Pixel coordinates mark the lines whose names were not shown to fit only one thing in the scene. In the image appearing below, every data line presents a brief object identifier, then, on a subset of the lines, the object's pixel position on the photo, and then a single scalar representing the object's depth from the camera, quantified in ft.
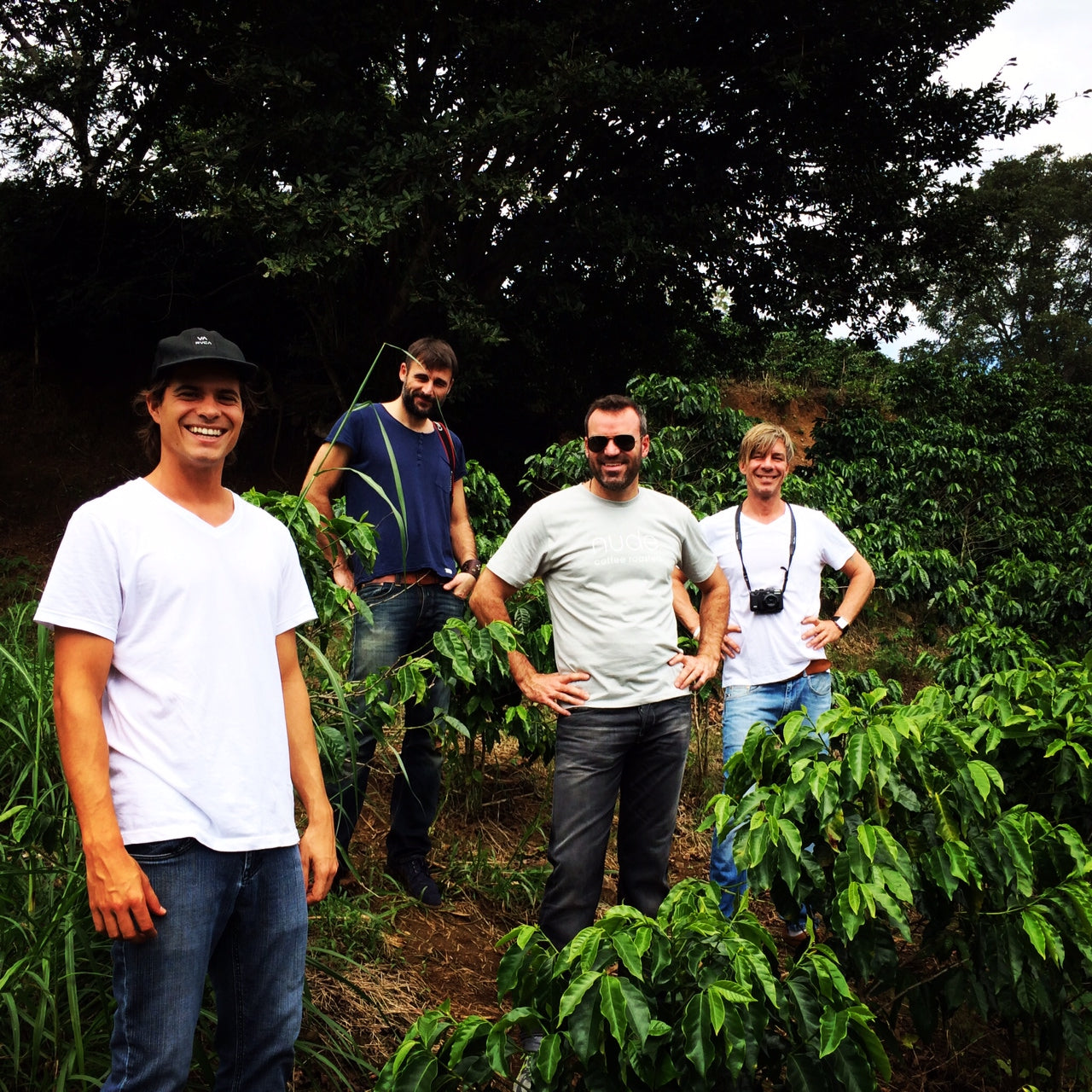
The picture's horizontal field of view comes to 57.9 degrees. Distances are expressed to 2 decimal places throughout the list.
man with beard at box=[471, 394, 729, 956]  9.07
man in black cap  4.79
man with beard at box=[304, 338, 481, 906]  10.62
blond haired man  11.31
